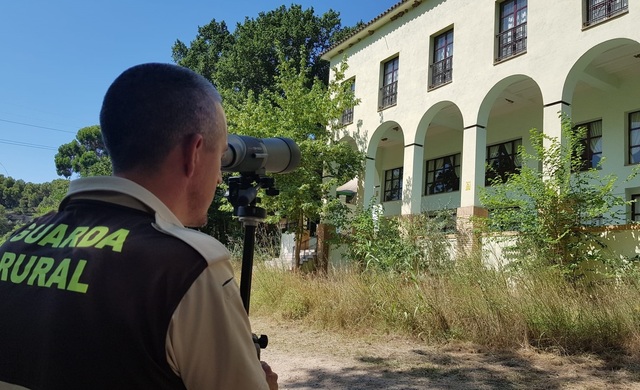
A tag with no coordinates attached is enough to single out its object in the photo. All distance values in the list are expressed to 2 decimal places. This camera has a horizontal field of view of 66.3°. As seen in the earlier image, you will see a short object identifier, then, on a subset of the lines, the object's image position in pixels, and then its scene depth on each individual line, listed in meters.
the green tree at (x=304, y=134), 14.16
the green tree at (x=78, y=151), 53.69
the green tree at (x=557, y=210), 8.98
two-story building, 11.05
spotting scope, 1.98
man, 0.88
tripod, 2.25
